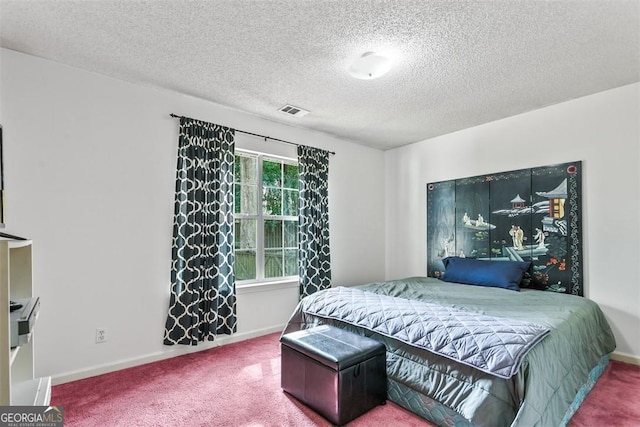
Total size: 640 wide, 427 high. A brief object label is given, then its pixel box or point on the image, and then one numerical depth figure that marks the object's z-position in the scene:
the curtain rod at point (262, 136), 3.05
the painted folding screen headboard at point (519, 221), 3.17
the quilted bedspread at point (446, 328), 1.69
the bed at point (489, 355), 1.62
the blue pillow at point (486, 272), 3.29
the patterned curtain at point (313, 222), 3.93
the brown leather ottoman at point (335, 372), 1.90
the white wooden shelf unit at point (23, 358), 1.54
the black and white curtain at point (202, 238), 2.98
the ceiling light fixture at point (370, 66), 2.32
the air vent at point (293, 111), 3.34
